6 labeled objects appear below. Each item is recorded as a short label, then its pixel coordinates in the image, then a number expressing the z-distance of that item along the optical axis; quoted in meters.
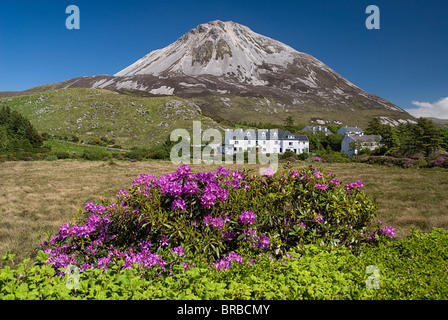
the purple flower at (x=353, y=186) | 6.29
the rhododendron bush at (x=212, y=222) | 4.54
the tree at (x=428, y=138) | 46.47
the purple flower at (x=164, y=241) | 4.60
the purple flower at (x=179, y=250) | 4.33
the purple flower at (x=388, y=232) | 5.81
